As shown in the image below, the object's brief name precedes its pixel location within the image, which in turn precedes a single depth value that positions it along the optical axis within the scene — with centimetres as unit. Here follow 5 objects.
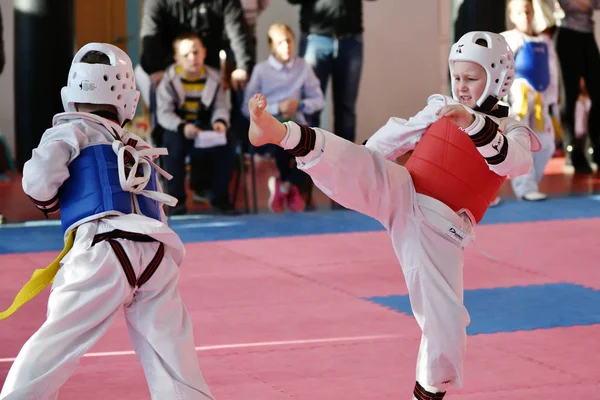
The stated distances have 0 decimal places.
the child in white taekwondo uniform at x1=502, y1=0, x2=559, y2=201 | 1652
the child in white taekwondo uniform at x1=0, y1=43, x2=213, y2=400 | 541
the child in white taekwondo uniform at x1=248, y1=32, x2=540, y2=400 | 598
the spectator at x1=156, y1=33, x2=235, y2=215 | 1511
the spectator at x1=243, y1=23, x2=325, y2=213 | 1584
